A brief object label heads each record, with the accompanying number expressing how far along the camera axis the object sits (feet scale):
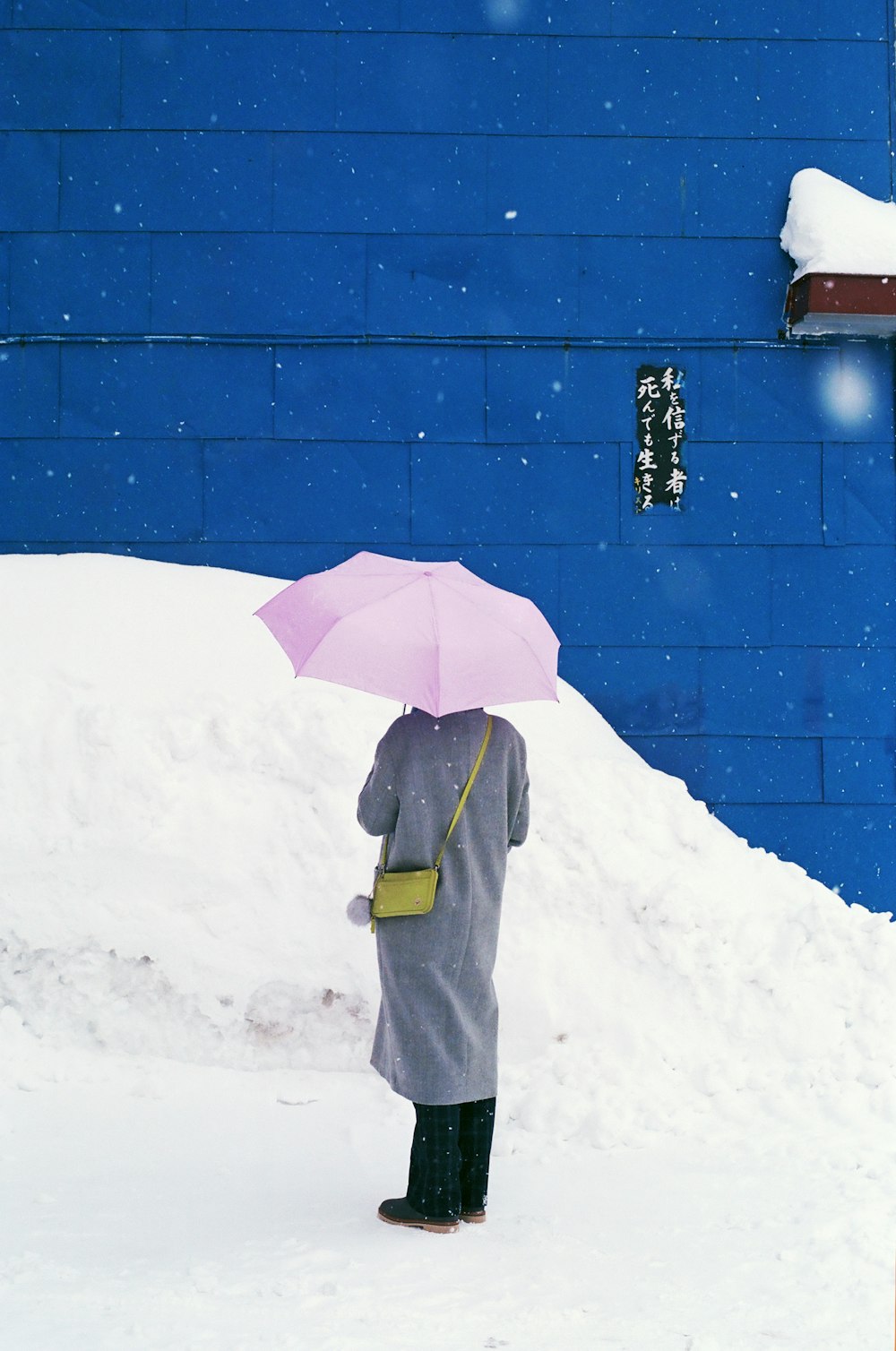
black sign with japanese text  21.04
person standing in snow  10.71
